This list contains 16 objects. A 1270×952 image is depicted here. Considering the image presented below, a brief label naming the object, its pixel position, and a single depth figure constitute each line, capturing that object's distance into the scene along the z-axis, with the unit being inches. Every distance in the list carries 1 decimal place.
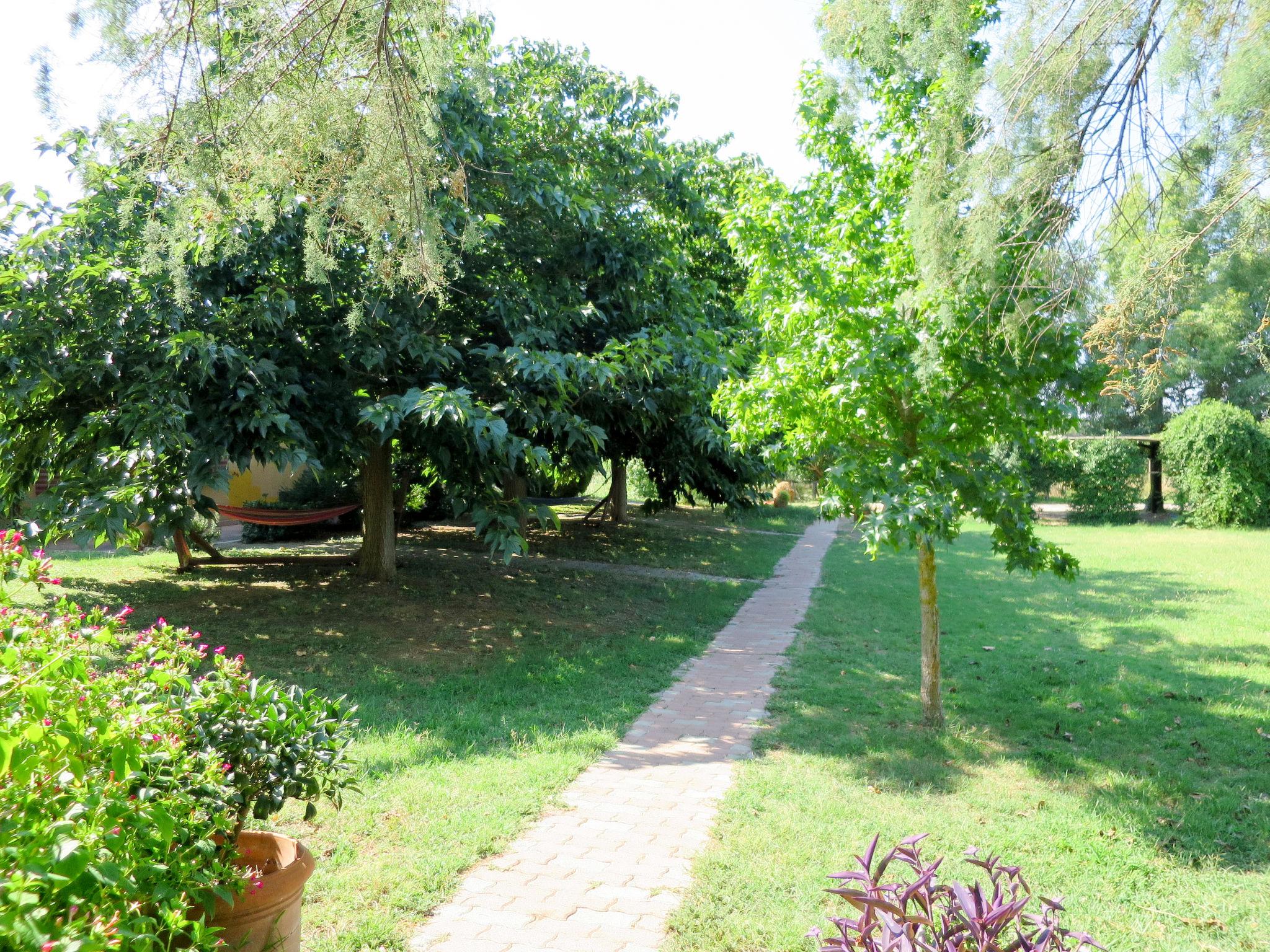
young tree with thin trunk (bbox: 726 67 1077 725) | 184.4
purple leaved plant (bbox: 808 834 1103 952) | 68.6
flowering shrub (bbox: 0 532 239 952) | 58.5
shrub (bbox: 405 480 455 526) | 625.7
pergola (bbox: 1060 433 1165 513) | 840.9
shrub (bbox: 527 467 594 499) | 641.0
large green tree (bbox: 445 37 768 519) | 285.4
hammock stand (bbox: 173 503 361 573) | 388.5
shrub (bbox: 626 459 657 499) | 916.8
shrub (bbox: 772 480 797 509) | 976.9
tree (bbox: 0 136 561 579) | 221.9
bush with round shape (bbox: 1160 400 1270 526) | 724.7
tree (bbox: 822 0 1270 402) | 151.3
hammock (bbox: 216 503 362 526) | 424.5
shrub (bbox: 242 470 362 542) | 547.8
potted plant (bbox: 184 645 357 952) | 89.4
